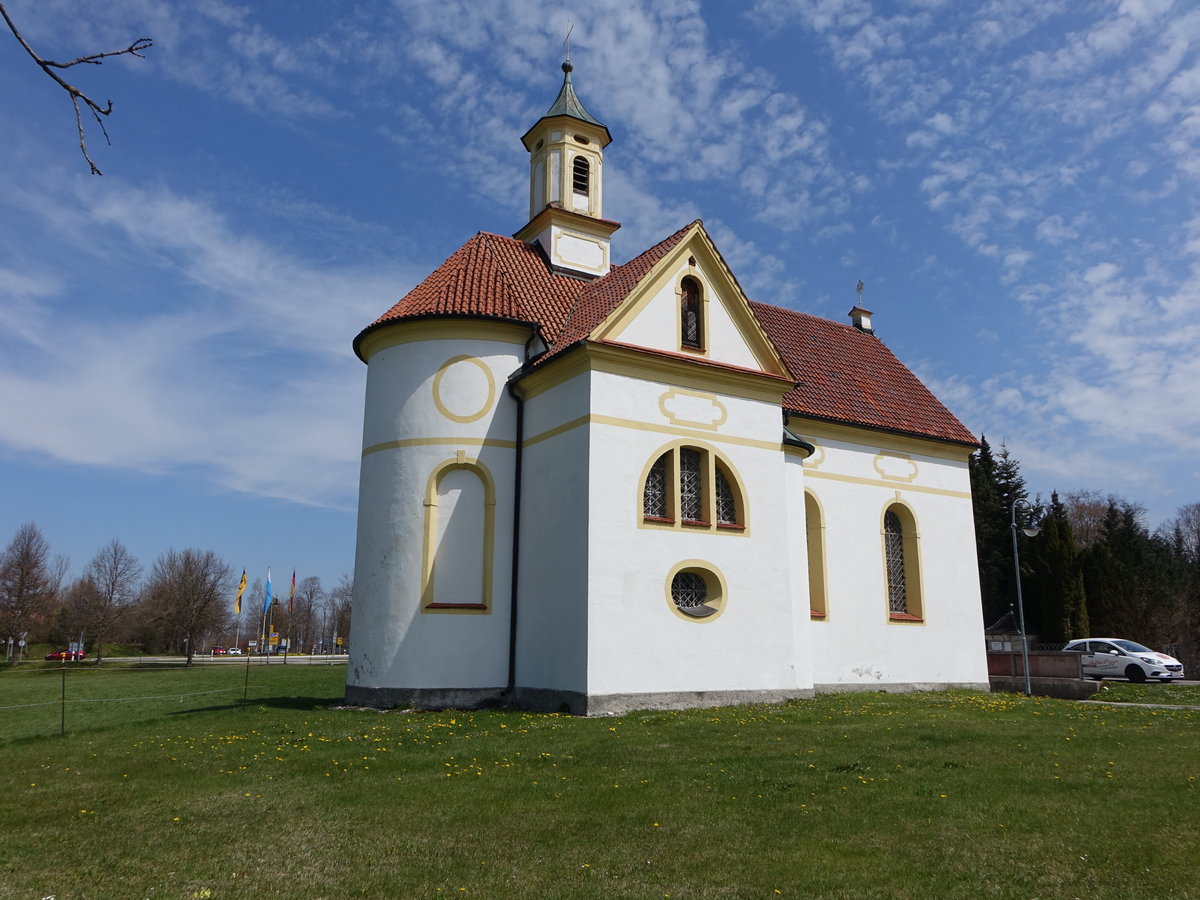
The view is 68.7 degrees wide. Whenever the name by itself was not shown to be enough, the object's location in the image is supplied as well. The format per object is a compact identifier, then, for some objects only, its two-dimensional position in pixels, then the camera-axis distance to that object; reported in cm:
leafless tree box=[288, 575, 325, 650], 10800
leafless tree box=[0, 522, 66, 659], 5406
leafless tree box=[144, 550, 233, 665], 5647
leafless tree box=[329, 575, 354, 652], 10469
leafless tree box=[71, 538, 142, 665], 5666
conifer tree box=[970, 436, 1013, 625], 4778
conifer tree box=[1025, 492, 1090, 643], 4209
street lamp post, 2152
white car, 2739
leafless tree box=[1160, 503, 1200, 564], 7850
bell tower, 2372
